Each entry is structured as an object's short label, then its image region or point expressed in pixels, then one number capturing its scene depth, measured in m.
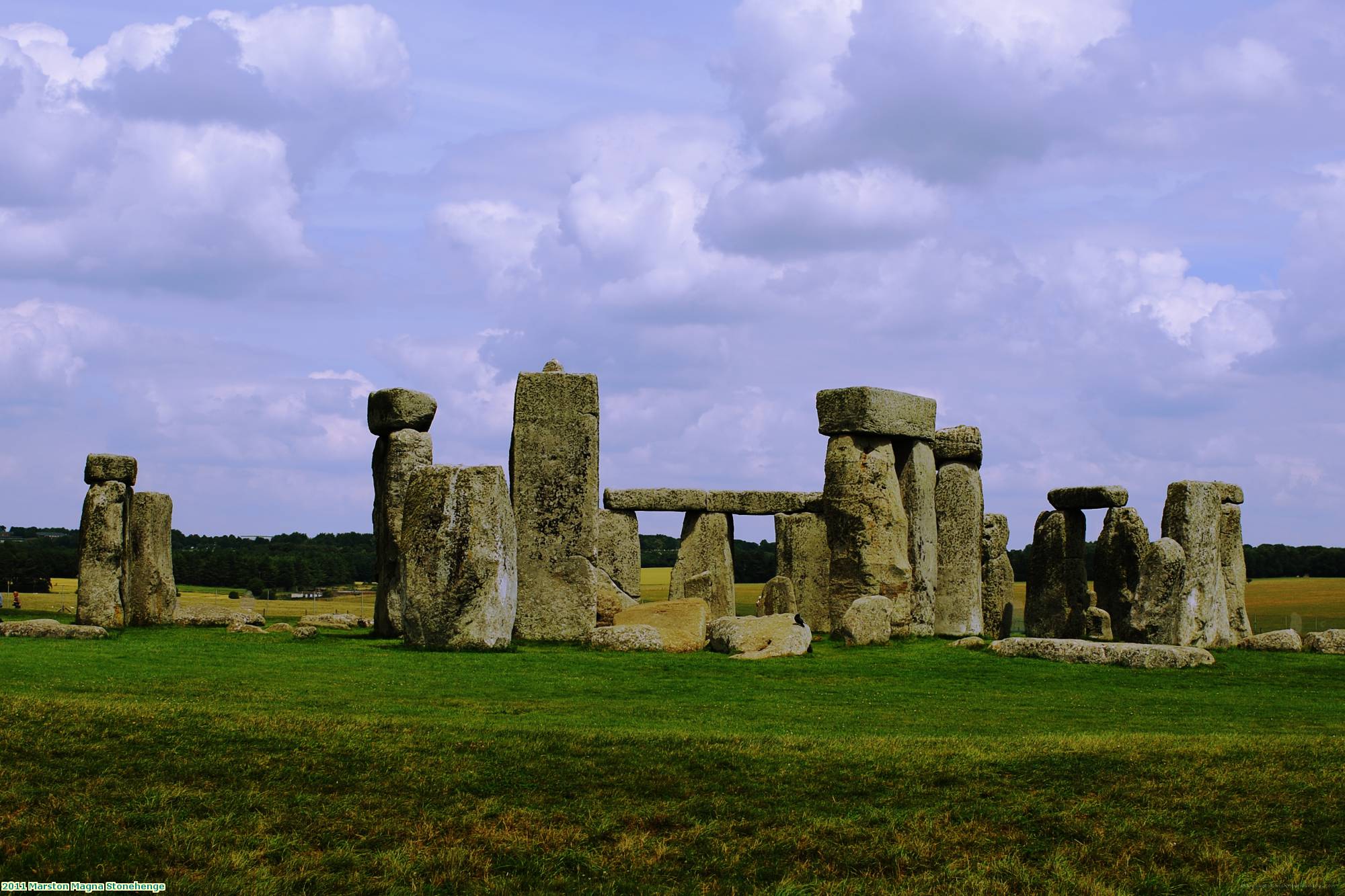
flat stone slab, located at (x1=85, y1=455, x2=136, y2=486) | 21.98
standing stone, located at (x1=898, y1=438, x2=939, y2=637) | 21.00
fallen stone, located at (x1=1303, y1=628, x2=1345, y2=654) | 20.00
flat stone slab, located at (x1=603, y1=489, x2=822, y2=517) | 26.84
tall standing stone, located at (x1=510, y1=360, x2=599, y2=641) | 18.34
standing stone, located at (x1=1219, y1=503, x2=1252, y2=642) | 23.25
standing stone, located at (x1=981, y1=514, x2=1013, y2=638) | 25.22
